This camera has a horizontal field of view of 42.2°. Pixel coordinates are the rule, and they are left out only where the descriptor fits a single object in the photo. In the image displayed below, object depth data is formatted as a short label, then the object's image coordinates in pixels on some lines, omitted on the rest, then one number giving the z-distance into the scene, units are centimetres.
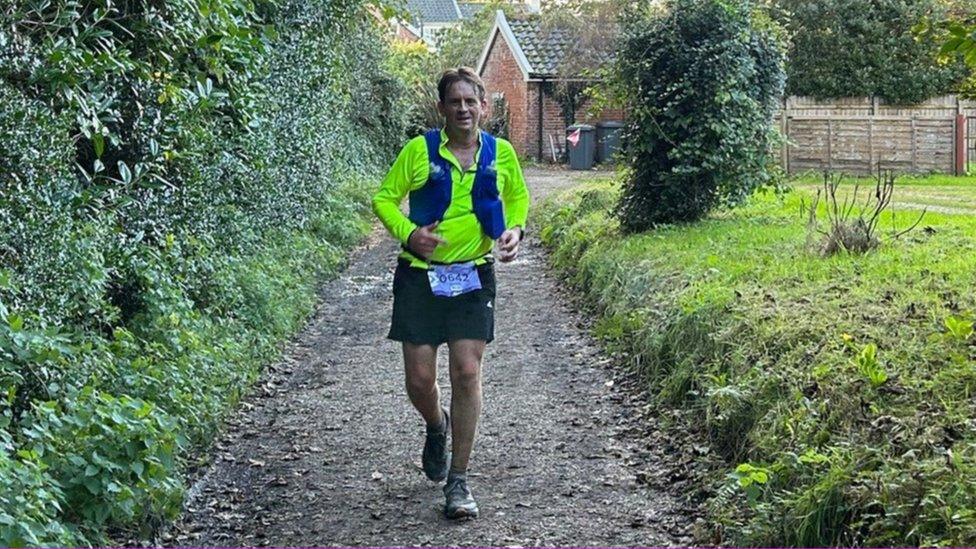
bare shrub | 1050
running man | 595
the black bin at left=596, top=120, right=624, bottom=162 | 3409
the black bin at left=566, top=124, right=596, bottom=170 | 3488
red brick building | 3900
